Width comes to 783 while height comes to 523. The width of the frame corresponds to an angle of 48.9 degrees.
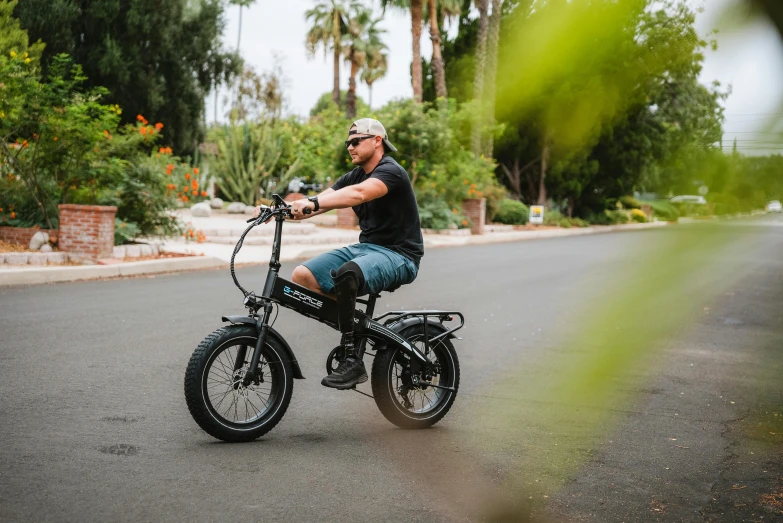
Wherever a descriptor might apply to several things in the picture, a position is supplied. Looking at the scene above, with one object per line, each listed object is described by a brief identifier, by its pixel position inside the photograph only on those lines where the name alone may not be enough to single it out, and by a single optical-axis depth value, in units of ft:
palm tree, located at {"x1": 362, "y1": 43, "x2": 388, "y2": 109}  173.07
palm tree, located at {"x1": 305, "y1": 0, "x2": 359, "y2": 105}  167.53
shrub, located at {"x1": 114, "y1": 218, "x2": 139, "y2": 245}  51.13
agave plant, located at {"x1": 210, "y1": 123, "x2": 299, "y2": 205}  101.55
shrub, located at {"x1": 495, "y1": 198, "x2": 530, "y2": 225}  115.75
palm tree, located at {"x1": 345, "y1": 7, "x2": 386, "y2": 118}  169.37
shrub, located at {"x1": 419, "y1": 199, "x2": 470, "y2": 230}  95.50
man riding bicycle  15.53
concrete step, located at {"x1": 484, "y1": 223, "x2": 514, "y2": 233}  108.06
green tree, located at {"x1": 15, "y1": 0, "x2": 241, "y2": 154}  96.07
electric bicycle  14.92
